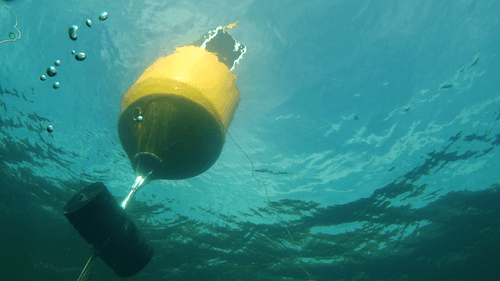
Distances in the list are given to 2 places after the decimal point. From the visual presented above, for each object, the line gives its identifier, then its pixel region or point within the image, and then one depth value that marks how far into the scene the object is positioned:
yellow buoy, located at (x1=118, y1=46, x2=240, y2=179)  2.90
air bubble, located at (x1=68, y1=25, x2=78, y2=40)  4.03
